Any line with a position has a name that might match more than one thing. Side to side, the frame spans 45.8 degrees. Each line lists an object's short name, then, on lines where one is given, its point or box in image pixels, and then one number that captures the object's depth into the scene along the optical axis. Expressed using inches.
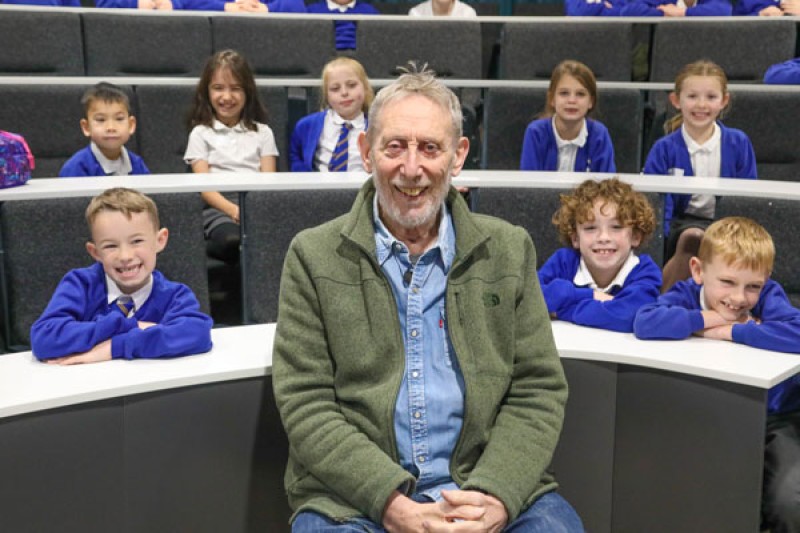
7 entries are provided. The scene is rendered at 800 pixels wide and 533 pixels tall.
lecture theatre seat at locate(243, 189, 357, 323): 86.1
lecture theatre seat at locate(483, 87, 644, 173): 126.5
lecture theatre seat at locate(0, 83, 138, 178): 113.6
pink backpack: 81.4
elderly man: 52.1
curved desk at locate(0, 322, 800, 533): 52.3
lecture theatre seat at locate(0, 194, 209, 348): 79.1
